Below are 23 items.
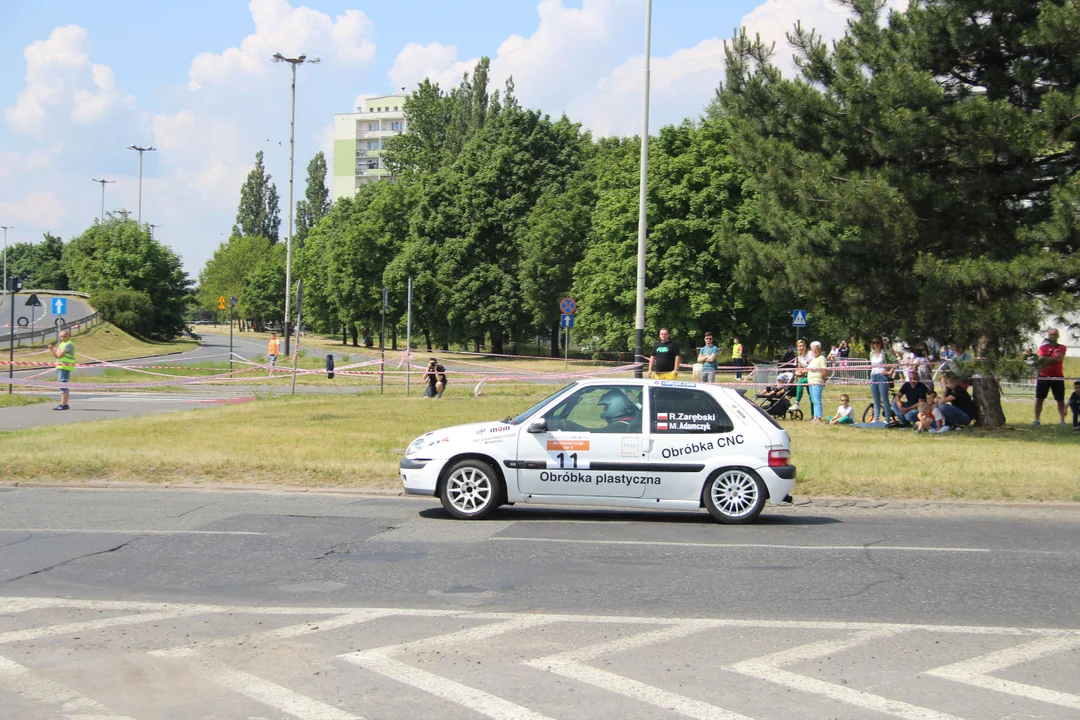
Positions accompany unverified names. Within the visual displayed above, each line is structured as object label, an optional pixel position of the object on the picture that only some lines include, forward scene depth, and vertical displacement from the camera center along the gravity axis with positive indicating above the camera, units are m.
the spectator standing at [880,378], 22.02 -0.25
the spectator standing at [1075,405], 20.80 -0.69
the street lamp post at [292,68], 61.19 +16.74
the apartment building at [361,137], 164.38 +34.34
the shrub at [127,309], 78.81 +3.01
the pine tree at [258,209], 144.12 +19.70
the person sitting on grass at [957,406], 21.12 -0.78
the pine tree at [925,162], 18.36 +3.88
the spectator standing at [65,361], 26.06 -0.36
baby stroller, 23.52 -0.80
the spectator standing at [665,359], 21.36 +0.04
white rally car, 11.12 -1.05
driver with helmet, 11.30 -0.51
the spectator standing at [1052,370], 20.55 +0.00
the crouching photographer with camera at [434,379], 29.81 -0.69
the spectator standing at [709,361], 25.48 +0.03
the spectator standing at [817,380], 22.77 -0.34
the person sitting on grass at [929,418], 20.72 -1.03
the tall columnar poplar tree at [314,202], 133.25 +19.51
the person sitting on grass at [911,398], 21.38 -0.64
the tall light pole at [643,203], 24.39 +3.80
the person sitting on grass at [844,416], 22.72 -1.11
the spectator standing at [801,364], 24.56 +0.00
